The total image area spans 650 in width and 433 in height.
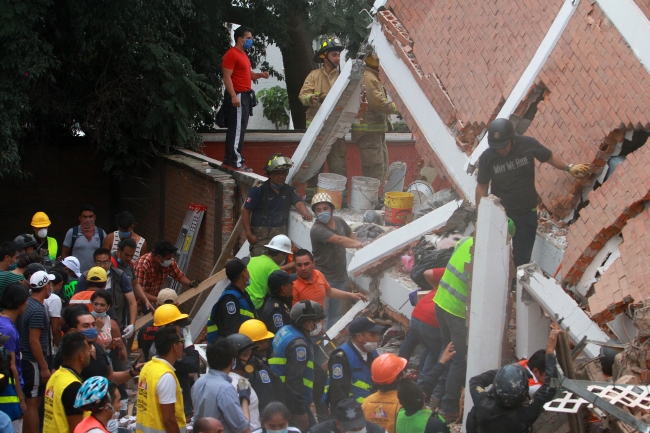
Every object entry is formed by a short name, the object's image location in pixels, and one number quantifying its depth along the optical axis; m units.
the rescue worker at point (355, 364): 10.50
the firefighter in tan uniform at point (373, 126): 19.22
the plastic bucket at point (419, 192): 17.95
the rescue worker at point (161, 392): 9.50
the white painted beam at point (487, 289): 11.23
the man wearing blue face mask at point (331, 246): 15.61
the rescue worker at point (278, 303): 12.10
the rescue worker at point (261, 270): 13.96
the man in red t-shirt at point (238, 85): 19.95
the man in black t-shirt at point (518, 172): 12.14
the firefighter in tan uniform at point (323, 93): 19.92
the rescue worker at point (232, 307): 12.45
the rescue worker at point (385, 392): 9.60
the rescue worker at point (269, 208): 17.69
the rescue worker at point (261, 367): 10.47
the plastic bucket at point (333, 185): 19.06
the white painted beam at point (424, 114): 15.23
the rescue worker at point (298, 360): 10.75
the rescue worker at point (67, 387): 9.24
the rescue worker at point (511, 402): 8.43
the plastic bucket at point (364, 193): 19.36
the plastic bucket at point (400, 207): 16.92
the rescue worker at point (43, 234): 17.92
